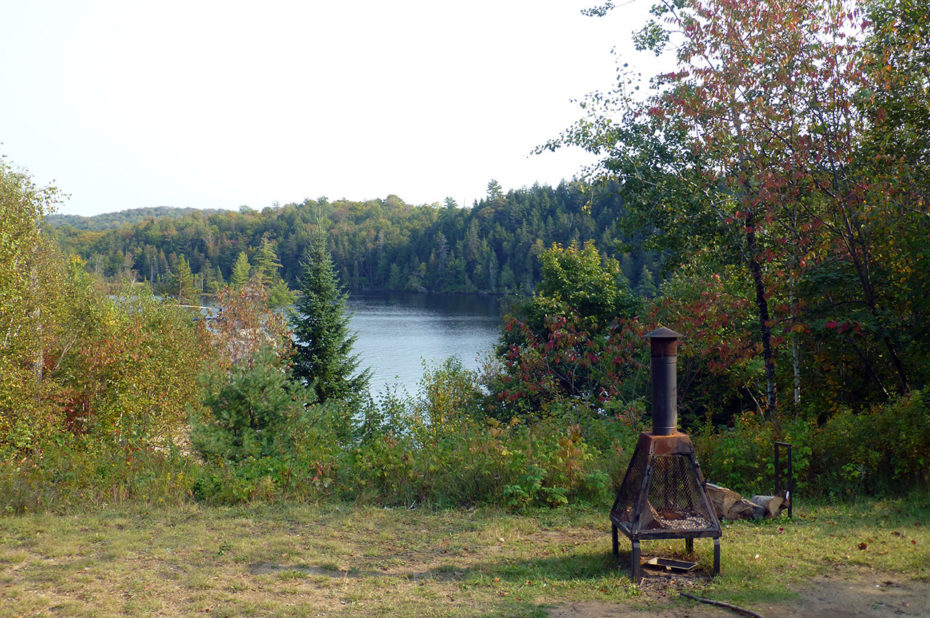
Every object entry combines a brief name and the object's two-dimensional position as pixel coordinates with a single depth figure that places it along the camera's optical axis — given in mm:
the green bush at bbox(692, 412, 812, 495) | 6750
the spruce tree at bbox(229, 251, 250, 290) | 79062
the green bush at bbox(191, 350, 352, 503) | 6688
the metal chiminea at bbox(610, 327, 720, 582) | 4660
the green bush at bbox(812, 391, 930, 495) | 6598
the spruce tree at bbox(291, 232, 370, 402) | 26672
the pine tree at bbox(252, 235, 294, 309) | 77812
